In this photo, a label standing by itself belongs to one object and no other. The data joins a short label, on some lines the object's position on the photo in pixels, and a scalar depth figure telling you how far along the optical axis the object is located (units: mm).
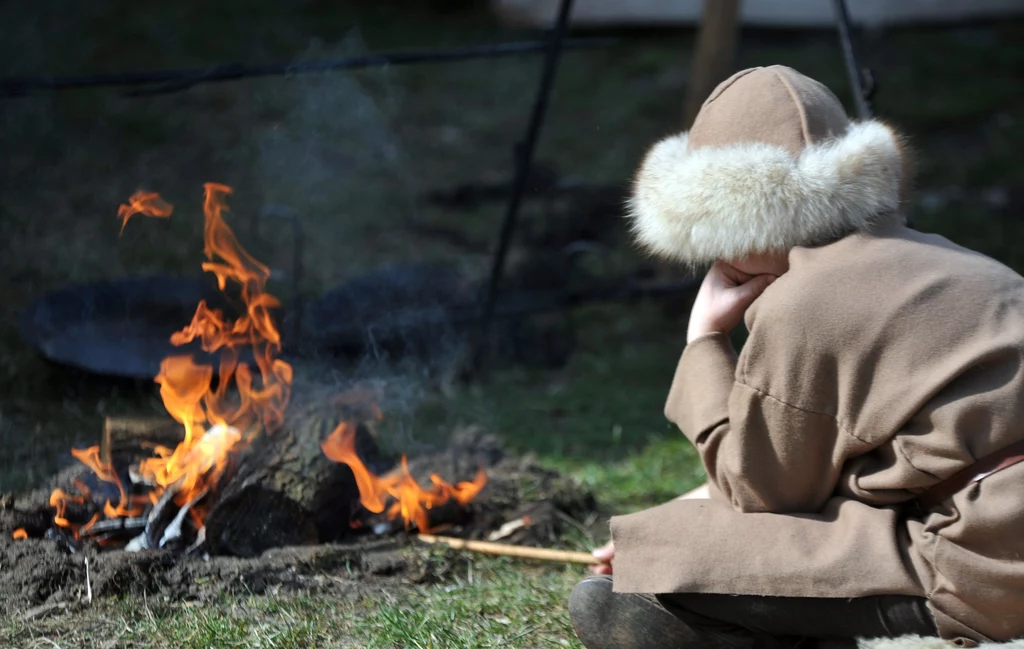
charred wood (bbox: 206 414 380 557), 5664
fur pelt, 3955
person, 3818
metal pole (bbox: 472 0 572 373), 7949
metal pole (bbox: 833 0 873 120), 6184
